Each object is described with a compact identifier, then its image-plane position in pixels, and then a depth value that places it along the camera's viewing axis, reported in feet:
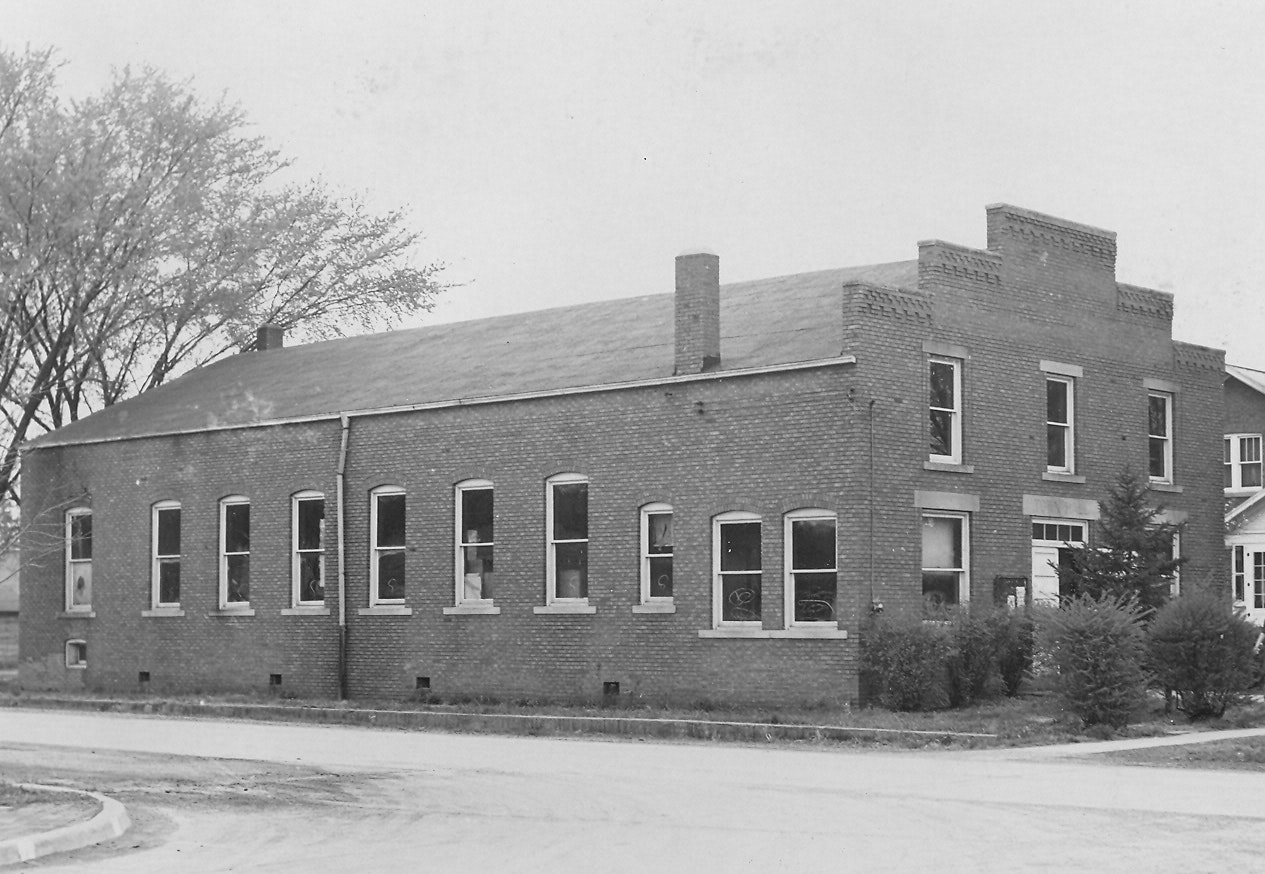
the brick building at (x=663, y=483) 91.25
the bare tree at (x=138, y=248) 135.44
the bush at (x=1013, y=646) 90.12
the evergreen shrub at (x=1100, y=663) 74.33
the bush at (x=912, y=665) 85.97
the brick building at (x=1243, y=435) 157.72
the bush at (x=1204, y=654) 78.18
